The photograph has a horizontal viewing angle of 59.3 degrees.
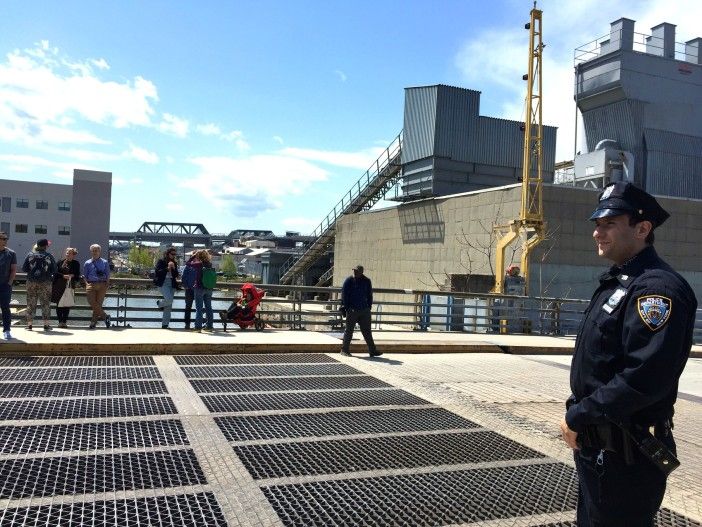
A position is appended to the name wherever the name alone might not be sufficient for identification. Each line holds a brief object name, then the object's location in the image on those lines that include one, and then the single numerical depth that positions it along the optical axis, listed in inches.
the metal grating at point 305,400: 284.7
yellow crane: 941.8
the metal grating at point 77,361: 364.8
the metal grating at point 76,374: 325.1
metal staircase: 1370.6
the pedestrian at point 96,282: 491.8
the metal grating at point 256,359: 405.4
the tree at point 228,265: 4426.7
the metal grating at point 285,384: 323.0
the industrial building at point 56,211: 3186.5
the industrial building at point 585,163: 1075.3
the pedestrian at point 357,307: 461.7
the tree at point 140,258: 4040.4
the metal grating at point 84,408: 251.9
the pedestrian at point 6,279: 403.2
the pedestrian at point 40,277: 448.8
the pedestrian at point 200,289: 511.5
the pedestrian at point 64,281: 482.9
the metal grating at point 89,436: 211.8
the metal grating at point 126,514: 152.4
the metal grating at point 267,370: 362.4
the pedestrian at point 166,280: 517.7
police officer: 101.3
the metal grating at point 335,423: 242.6
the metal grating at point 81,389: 288.8
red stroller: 549.6
